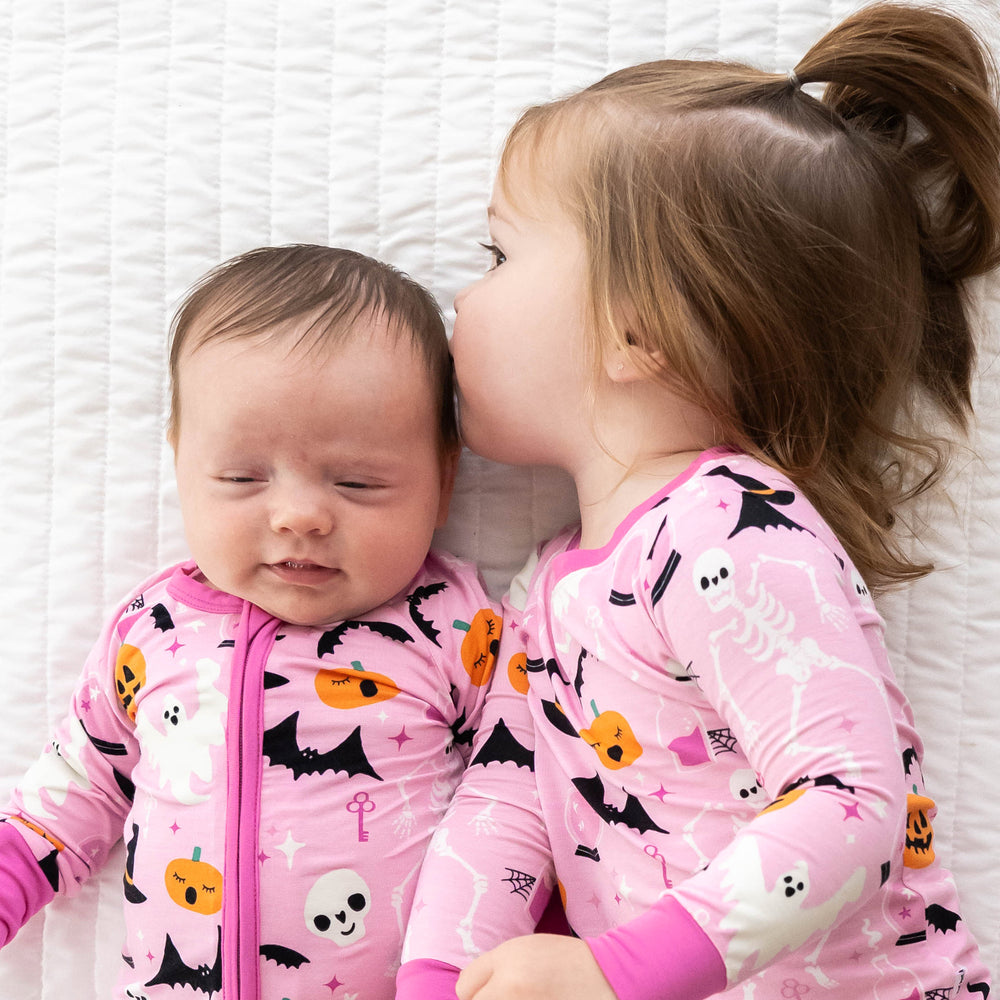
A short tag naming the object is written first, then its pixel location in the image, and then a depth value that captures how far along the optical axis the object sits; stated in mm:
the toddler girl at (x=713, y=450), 809
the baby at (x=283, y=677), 927
